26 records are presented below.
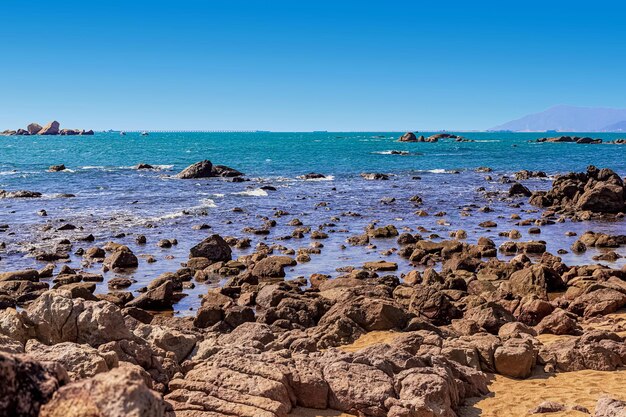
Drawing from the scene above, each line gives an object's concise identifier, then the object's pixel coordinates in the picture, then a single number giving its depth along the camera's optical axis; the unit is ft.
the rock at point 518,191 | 189.16
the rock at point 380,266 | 91.38
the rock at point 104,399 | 14.88
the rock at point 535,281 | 73.97
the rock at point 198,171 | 252.62
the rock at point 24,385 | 14.79
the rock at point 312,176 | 253.03
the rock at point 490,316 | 58.54
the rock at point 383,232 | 119.85
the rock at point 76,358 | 28.76
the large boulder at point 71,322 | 37.52
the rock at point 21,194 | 183.62
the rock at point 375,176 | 251.80
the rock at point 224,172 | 255.70
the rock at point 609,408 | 32.54
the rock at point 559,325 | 57.41
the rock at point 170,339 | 41.88
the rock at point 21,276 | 82.02
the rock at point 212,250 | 98.84
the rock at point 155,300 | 72.84
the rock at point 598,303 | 64.59
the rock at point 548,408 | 38.14
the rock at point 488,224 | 130.82
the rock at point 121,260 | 94.58
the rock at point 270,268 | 88.43
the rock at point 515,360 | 45.96
